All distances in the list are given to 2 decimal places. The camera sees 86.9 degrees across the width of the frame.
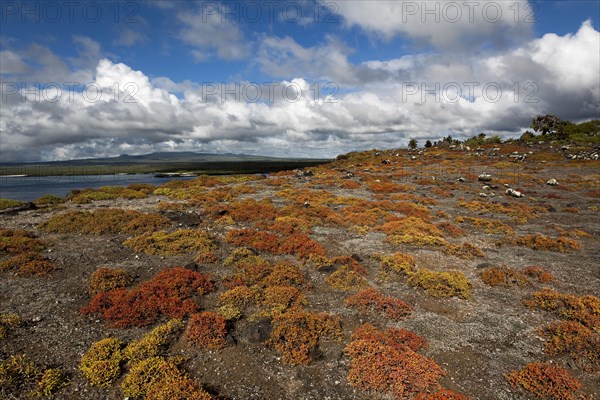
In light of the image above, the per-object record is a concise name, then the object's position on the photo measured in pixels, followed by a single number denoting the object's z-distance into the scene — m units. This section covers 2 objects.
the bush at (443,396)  8.88
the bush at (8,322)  11.27
